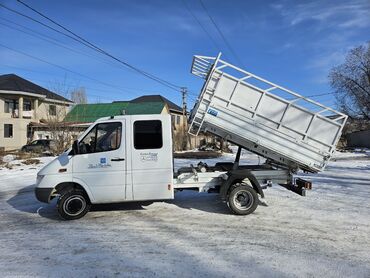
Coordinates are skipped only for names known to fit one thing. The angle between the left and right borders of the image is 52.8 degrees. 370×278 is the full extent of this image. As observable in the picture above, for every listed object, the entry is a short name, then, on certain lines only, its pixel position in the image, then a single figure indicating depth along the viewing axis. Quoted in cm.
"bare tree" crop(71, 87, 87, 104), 6699
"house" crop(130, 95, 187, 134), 6424
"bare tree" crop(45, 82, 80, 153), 3041
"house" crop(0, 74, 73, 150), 4694
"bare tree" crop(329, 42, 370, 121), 5919
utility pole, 4939
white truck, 816
